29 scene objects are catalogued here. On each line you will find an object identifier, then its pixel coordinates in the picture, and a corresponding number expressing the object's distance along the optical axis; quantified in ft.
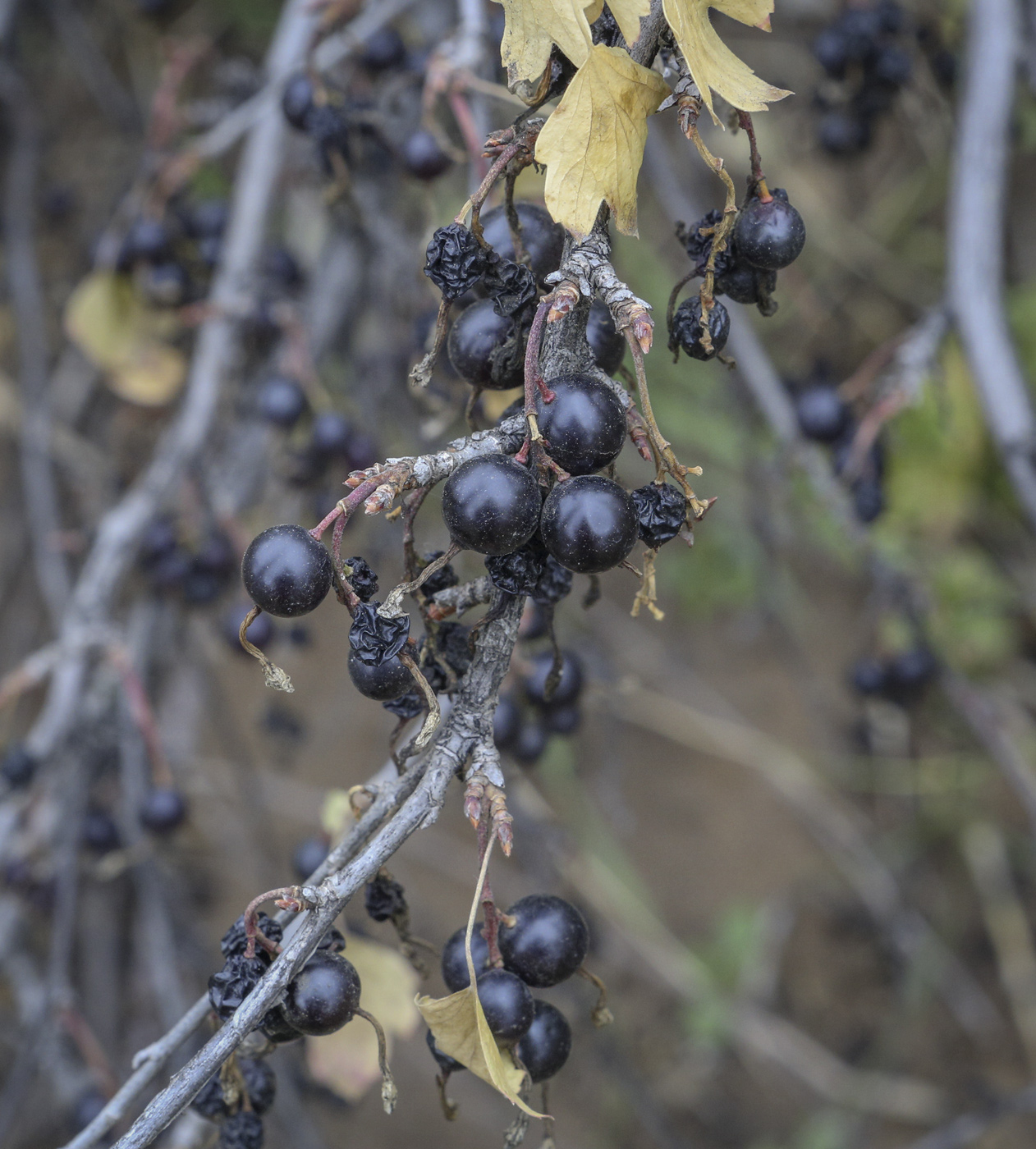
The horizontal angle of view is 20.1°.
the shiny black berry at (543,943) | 1.04
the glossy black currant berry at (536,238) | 1.05
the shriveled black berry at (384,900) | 1.06
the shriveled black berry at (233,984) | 1.01
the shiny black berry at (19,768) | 1.35
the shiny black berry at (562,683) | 1.19
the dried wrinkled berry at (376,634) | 0.98
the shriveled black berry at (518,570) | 0.99
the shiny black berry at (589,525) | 0.96
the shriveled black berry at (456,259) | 1.00
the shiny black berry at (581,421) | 0.97
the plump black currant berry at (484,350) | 1.02
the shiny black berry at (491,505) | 0.96
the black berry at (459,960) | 1.04
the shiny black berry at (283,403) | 1.55
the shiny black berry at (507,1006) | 1.02
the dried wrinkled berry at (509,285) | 1.00
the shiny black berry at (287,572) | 0.96
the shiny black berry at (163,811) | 1.41
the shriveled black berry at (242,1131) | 1.08
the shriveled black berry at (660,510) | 0.99
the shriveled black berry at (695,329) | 1.03
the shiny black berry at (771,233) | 1.02
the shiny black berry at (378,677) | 1.02
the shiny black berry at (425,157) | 1.25
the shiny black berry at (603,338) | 1.05
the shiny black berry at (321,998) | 1.02
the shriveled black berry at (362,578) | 1.00
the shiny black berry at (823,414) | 1.57
